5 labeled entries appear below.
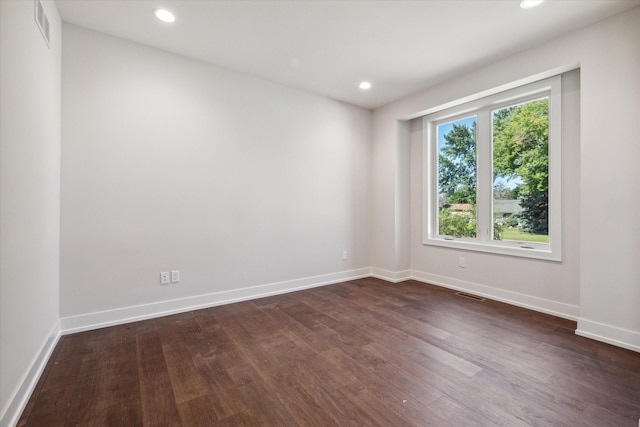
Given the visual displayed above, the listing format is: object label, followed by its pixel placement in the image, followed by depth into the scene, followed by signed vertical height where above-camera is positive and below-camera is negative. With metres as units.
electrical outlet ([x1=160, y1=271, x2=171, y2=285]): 2.95 -0.69
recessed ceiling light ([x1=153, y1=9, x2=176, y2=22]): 2.38 +1.71
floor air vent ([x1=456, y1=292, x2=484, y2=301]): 3.48 -1.10
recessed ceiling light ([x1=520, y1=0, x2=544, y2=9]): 2.22 +1.66
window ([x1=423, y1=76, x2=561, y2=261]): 3.08 +0.48
